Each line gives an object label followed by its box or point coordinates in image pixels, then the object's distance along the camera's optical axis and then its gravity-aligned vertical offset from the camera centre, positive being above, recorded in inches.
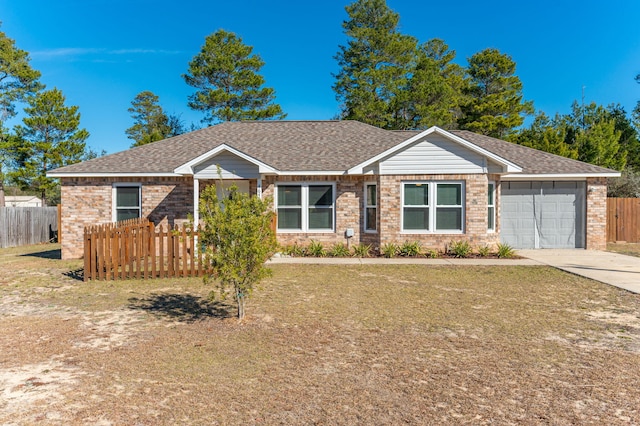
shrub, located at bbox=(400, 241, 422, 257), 555.2 -47.7
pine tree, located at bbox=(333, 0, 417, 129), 1208.8 +472.3
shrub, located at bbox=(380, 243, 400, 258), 552.2 -48.9
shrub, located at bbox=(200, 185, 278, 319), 242.8 -15.3
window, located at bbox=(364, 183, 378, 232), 591.8 +10.6
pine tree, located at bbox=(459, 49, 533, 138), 1222.2 +355.2
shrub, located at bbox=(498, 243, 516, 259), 545.3 -52.0
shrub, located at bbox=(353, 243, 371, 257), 567.8 -51.7
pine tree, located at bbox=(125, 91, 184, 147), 1713.8 +455.1
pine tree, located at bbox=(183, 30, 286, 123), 1256.8 +405.6
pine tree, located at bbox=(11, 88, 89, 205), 1138.7 +206.1
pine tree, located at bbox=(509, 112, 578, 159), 1059.9 +198.7
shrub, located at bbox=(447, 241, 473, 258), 546.3 -46.9
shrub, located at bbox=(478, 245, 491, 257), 548.6 -49.9
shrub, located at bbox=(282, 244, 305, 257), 575.9 -52.6
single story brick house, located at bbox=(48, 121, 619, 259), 556.7 +33.5
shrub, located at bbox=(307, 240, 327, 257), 571.2 -51.9
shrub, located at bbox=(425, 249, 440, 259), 545.0 -53.3
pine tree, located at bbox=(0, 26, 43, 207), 1076.5 +361.0
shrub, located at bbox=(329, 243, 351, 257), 569.0 -52.4
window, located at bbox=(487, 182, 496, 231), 590.9 +8.6
